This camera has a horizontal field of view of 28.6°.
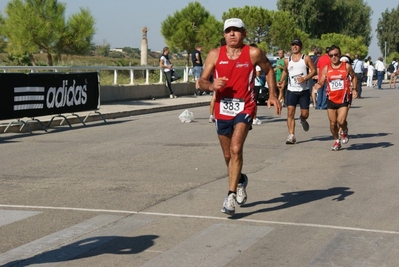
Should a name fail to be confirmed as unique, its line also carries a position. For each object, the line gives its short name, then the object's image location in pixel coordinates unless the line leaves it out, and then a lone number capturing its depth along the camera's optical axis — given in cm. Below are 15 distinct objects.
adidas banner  1665
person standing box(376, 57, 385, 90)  4206
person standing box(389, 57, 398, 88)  4527
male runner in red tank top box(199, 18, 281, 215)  823
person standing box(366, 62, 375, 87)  4670
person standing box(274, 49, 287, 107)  2343
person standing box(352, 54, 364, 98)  3180
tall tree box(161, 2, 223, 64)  5253
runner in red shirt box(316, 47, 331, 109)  2538
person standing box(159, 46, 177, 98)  2911
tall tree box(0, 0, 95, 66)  2998
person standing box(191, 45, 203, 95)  2883
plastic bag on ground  2005
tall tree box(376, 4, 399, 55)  10875
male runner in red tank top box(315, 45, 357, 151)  1373
